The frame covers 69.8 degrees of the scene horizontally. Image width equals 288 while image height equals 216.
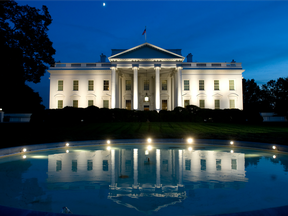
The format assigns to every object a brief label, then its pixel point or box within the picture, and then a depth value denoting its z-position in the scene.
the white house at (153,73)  40.25
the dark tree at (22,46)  20.14
